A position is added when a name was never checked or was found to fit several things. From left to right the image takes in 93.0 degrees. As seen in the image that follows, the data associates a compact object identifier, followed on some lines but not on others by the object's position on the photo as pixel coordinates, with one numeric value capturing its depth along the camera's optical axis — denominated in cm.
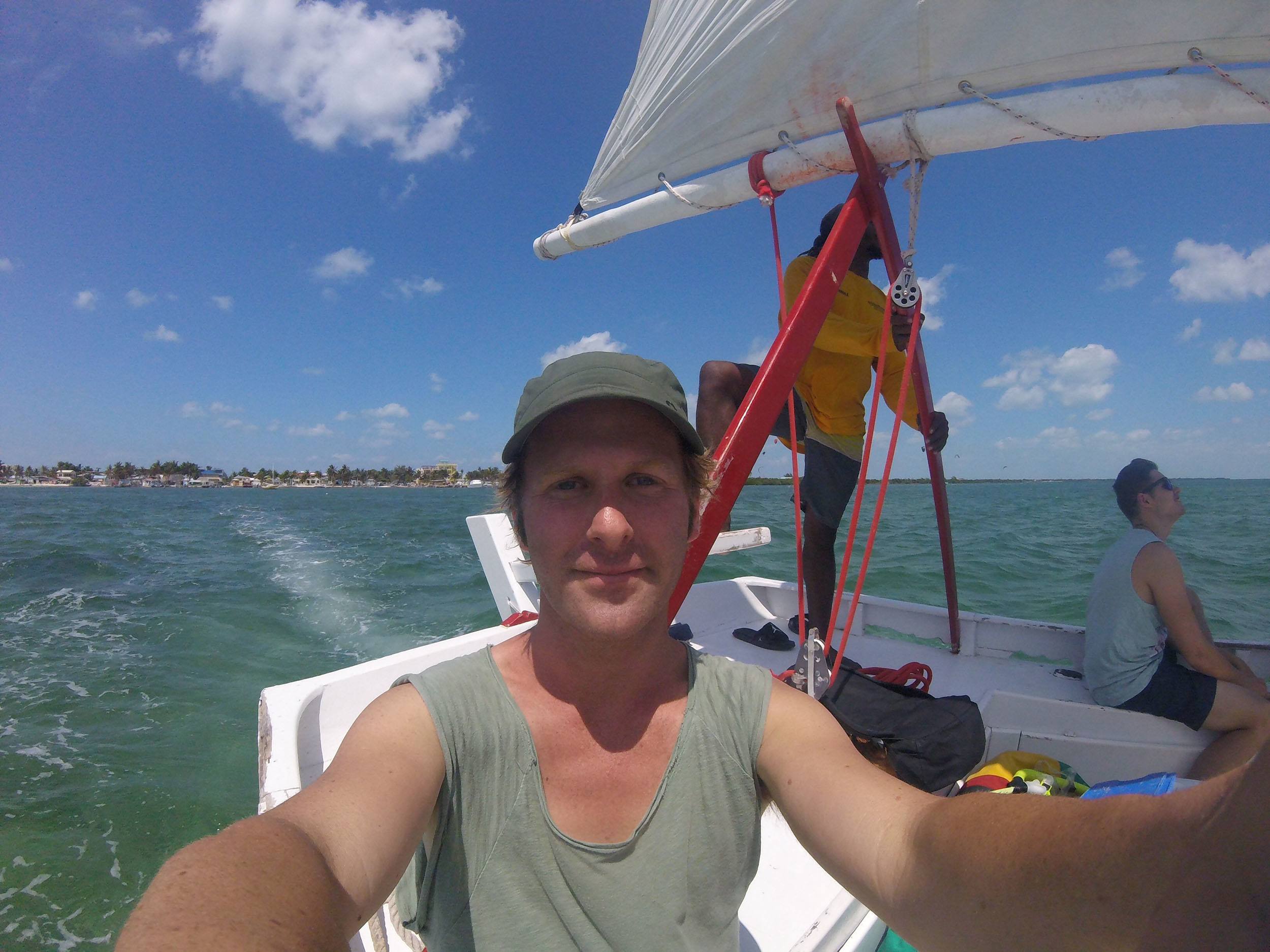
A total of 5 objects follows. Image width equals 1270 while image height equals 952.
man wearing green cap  70
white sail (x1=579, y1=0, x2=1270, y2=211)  215
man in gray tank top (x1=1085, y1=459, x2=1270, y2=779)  258
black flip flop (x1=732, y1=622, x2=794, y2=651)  378
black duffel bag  219
